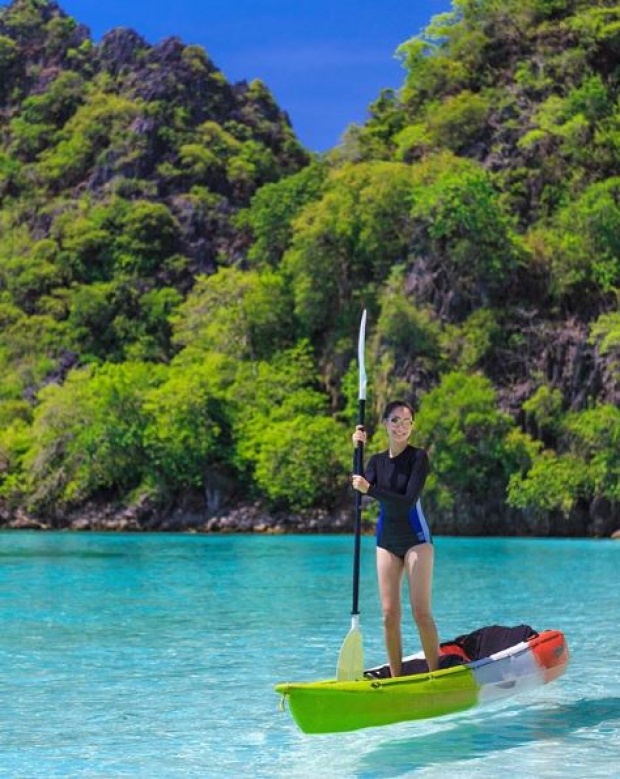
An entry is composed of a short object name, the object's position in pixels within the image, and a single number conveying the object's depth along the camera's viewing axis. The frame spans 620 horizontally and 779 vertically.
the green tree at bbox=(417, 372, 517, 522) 45.34
